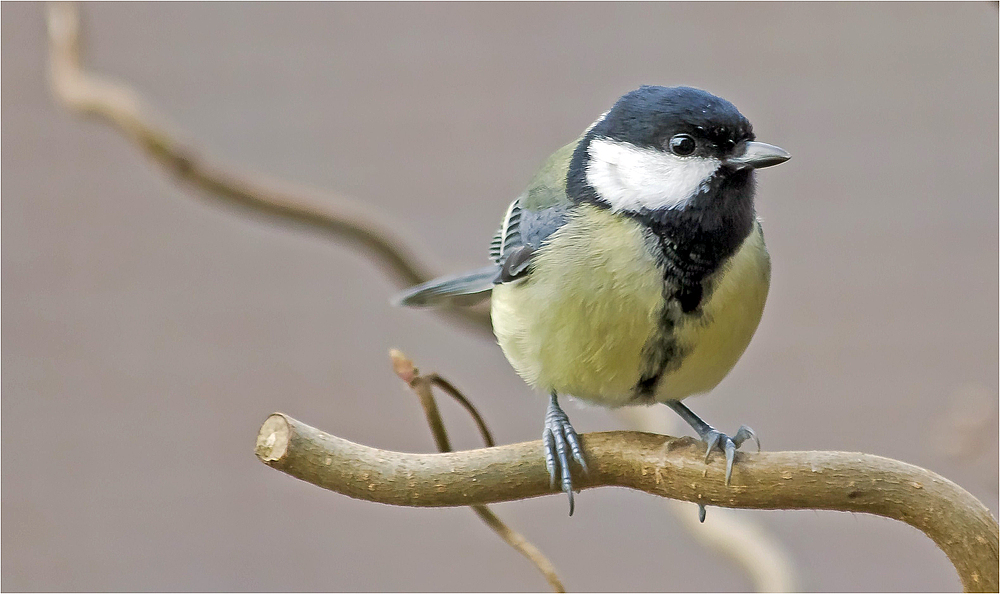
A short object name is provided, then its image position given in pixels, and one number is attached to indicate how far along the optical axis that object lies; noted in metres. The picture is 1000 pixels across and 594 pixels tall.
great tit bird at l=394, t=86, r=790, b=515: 2.55
